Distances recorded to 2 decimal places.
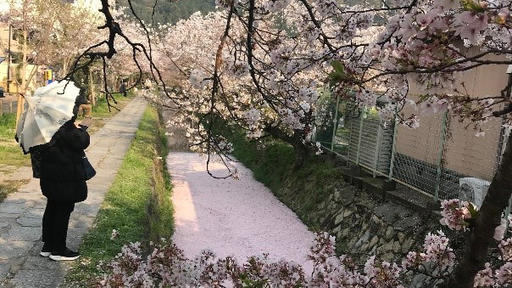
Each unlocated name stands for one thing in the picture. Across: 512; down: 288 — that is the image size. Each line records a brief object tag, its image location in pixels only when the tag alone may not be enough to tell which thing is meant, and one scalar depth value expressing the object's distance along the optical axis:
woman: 4.76
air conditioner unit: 6.77
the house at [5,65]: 17.01
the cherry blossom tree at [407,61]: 1.54
